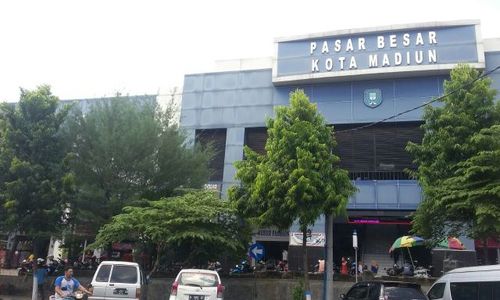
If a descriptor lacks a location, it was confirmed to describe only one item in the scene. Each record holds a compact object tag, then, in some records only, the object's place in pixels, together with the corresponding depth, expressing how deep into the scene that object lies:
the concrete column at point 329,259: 16.70
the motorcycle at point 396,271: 23.66
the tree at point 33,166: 20.36
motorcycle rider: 13.79
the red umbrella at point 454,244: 25.12
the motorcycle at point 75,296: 13.76
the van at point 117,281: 15.21
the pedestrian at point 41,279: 20.68
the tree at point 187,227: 18.02
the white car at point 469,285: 10.27
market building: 29.55
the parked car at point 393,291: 11.98
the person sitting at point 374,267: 26.90
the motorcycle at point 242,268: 23.77
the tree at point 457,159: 15.28
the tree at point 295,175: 16.64
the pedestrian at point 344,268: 25.66
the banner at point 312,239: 29.53
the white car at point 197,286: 14.11
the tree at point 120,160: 21.53
